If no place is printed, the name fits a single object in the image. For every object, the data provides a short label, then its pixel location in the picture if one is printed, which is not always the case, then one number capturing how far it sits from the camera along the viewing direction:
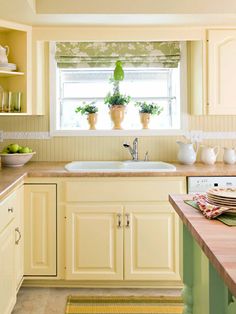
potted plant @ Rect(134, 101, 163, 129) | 3.63
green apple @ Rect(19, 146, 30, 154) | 3.29
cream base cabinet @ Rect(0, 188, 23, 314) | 2.17
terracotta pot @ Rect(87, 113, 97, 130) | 3.65
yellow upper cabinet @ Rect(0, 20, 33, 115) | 3.22
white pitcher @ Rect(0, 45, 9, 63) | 3.10
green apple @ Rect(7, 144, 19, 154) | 3.27
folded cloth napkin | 1.48
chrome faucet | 3.49
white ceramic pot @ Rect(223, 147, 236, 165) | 3.41
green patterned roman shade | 3.62
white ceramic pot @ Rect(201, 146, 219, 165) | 3.39
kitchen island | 1.05
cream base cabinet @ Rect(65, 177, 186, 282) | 2.93
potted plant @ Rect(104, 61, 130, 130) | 3.57
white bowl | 3.19
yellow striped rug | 2.66
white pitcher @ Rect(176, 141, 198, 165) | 3.37
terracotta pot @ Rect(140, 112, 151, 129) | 3.63
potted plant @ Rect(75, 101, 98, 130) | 3.64
